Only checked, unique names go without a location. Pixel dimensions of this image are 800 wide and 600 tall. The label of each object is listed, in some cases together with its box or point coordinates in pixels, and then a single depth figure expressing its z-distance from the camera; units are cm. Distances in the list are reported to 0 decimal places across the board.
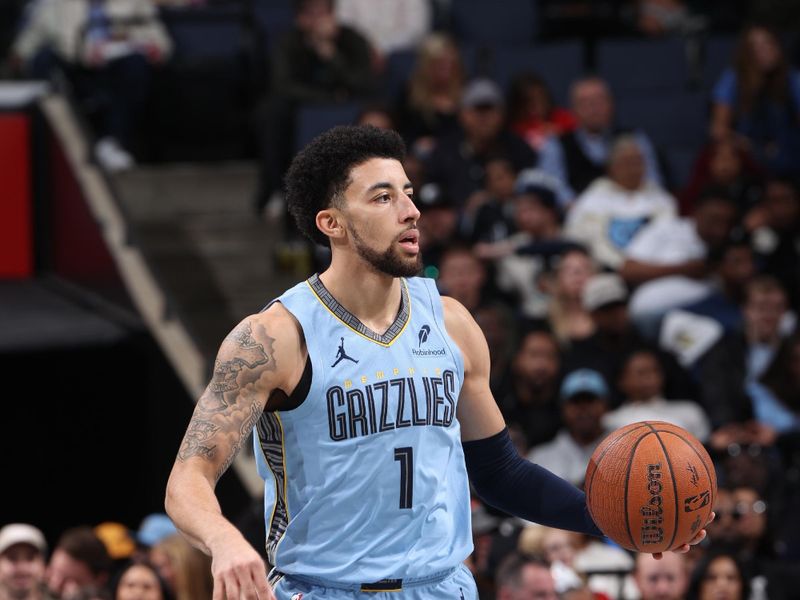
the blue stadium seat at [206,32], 2206
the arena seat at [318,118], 1920
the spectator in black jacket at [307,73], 1937
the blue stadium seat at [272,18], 2150
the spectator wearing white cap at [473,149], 1873
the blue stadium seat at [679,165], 1986
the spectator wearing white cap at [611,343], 1600
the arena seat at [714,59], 2202
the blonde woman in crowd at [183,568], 1369
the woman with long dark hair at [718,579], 1332
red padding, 2142
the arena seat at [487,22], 2255
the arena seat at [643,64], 2191
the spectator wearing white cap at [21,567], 1393
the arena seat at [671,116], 2102
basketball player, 736
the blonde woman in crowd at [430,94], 1909
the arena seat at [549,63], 2148
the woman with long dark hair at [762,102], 1944
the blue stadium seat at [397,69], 2097
